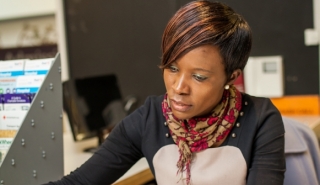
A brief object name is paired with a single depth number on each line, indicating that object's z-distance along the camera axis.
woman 0.93
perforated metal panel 1.00
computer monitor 1.71
